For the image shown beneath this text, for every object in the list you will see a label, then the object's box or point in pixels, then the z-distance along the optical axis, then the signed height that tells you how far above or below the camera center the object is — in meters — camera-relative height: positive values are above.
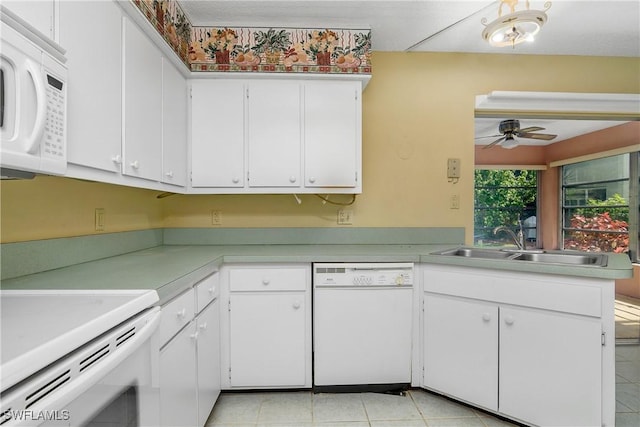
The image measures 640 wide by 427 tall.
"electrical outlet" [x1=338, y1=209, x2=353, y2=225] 2.42 -0.04
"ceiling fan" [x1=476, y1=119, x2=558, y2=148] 3.55 +0.96
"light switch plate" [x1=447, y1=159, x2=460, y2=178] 2.44 +0.37
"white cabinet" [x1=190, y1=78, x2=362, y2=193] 2.10 +0.54
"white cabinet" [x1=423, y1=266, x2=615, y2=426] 1.44 -0.68
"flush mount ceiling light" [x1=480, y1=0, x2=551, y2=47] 1.57 +1.01
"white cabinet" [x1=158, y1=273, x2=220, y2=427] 1.13 -0.63
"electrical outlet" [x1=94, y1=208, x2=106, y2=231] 1.63 -0.03
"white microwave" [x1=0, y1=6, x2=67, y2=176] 0.75 +0.30
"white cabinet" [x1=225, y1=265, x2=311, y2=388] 1.84 -0.68
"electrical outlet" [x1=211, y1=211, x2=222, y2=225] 2.38 -0.03
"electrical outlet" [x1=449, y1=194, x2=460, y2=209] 2.45 +0.10
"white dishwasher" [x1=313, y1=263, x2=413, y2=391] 1.86 -0.67
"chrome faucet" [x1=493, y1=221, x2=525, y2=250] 2.19 -0.16
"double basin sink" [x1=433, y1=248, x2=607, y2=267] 1.81 -0.26
